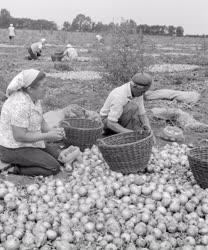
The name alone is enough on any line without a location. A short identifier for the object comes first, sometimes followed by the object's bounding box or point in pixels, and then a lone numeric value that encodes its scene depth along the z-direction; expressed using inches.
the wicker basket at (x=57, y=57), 689.0
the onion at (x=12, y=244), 124.5
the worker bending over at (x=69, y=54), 701.9
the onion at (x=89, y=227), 134.6
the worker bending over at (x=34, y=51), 696.4
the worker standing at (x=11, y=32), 1193.4
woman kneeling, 172.2
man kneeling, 198.5
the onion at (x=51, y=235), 129.8
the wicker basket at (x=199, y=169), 160.9
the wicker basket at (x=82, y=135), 211.2
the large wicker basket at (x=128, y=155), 174.4
